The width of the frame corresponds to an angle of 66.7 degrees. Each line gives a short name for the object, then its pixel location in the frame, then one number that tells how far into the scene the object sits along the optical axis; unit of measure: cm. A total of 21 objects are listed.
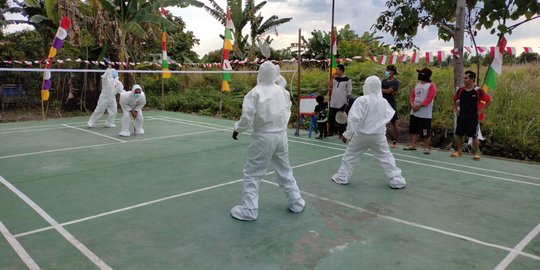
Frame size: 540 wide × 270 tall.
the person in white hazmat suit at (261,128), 421
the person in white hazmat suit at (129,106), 949
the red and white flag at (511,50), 816
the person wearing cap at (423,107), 756
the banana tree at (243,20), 1986
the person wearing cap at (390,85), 800
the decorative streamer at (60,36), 1095
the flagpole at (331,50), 922
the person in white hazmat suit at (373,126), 538
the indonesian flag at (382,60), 1029
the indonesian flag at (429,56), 914
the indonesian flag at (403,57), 987
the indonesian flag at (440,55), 870
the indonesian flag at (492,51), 800
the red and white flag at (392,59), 962
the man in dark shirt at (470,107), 712
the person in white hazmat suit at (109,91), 1070
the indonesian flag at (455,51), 825
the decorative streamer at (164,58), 1317
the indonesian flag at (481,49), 837
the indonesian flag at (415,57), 964
